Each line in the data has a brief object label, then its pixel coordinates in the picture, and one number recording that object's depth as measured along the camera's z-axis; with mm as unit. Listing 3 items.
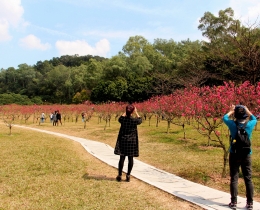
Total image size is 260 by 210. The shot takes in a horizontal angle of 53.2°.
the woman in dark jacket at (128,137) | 5117
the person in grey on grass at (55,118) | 20383
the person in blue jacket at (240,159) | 3865
